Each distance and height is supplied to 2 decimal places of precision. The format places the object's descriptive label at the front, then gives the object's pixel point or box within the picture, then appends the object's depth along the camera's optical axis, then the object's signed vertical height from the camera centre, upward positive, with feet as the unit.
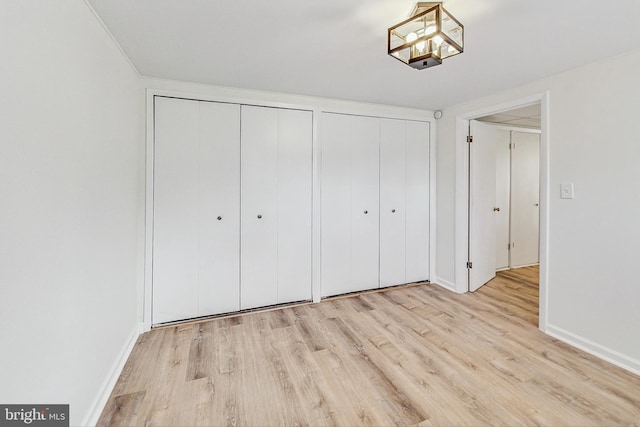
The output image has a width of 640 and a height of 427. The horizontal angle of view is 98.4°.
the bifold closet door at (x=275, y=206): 9.23 +0.24
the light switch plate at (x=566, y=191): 7.50 +0.67
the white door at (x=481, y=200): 10.98 +0.61
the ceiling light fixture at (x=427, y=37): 4.58 +3.18
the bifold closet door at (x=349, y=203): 10.35 +0.38
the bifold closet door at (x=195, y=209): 8.34 +0.08
